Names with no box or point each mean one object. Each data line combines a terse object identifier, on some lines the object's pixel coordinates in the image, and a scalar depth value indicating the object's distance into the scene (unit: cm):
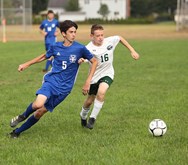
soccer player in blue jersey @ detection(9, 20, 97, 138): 1050
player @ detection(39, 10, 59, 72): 2727
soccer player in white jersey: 1171
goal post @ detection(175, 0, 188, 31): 7939
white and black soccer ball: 1054
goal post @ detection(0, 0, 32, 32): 7256
